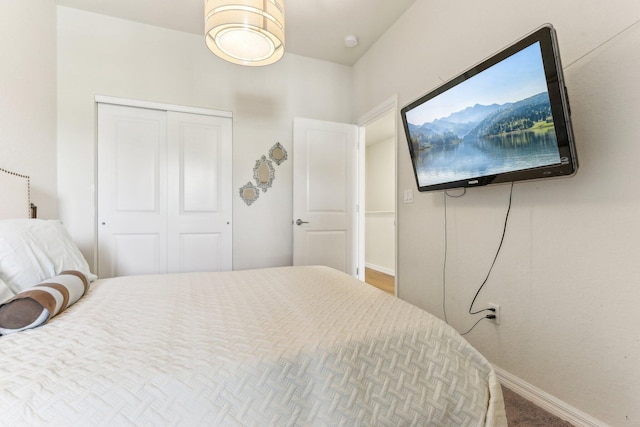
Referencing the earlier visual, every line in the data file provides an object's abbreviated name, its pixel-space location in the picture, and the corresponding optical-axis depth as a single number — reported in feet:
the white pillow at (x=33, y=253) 3.66
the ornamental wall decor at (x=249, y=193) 10.12
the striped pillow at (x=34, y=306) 2.90
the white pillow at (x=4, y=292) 3.22
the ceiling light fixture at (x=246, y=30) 4.67
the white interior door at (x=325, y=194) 10.40
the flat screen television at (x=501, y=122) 4.12
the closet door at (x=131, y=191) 8.65
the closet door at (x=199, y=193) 9.34
